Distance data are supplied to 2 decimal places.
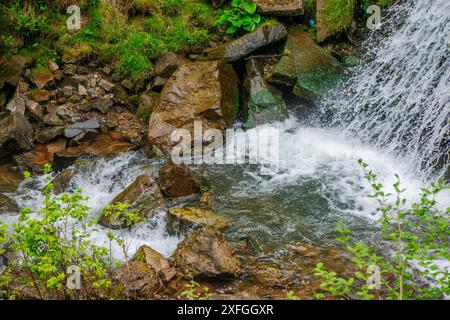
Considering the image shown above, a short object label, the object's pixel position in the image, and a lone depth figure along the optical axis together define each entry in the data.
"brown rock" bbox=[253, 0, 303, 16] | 9.41
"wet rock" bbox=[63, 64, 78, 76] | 9.35
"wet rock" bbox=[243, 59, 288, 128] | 8.95
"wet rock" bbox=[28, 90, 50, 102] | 8.94
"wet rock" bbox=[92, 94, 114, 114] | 9.05
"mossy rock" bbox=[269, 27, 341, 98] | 9.03
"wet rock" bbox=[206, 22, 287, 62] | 9.29
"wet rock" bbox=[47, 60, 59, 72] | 9.31
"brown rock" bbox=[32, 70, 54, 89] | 9.09
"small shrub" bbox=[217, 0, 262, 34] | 9.36
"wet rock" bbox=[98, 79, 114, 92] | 9.31
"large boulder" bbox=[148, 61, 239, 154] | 8.48
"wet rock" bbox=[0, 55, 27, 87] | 9.01
